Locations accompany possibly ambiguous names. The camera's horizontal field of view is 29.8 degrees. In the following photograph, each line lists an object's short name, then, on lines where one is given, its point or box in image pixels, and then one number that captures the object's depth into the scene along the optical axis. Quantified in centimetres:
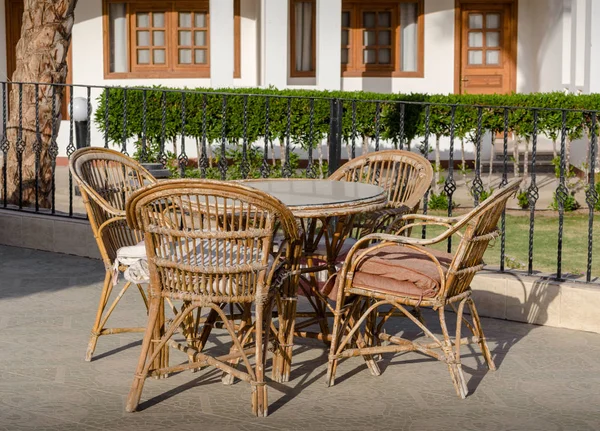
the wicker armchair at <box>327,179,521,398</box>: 509
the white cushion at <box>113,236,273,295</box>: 480
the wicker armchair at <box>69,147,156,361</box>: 562
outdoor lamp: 1104
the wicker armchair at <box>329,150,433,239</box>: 617
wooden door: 1848
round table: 521
